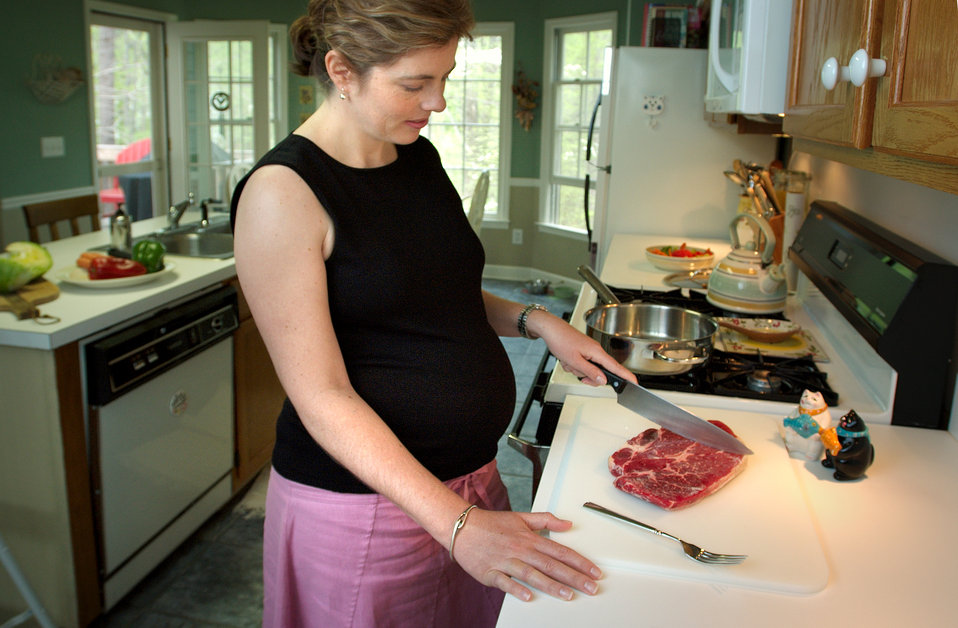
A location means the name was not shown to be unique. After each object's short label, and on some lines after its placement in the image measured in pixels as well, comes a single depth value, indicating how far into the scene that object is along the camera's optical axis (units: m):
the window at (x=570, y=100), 5.85
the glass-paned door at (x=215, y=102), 5.68
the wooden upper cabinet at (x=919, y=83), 0.76
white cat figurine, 1.29
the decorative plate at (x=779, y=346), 1.78
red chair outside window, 6.38
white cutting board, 0.98
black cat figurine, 1.22
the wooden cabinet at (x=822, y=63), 1.02
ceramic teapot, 2.07
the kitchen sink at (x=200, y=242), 3.21
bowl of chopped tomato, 2.74
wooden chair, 3.17
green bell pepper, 2.41
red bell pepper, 2.28
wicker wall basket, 5.07
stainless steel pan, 1.52
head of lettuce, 2.15
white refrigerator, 3.50
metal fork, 0.99
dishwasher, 2.08
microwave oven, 1.54
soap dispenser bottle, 2.72
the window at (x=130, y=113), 6.20
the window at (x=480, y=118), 6.30
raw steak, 1.14
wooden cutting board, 2.00
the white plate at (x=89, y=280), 2.25
